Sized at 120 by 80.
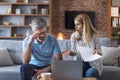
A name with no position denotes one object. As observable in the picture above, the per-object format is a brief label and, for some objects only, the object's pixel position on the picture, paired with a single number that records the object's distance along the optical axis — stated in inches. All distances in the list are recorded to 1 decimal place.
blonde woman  119.3
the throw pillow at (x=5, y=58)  155.9
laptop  87.1
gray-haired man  107.2
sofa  141.7
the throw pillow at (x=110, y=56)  161.4
